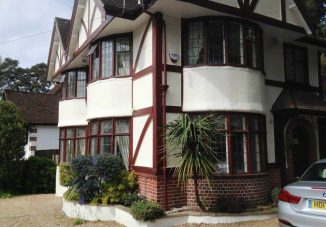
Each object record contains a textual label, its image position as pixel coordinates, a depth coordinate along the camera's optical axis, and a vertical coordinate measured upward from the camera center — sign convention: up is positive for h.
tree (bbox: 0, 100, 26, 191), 17.34 +0.57
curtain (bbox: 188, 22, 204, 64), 11.16 +3.37
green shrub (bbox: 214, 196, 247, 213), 9.73 -1.52
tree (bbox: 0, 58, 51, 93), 67.12 +14.07
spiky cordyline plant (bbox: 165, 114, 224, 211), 9.20 +0.16
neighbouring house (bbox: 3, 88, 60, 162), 24.06 +1.83
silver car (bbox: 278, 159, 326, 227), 5.94 -0.95
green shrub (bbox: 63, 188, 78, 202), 11.60 -1.45
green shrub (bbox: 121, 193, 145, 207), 10.56 -1.42
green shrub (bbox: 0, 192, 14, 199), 16.98 -2.05
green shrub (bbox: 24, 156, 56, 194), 18.64 -1.23
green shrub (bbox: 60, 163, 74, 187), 11.77 -0.86
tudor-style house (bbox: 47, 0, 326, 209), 10.67 +2.09
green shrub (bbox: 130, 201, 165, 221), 9.04 -1.55
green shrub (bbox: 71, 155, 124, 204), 10.93 -0.78
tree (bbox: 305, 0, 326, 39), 23.23 +9.34
